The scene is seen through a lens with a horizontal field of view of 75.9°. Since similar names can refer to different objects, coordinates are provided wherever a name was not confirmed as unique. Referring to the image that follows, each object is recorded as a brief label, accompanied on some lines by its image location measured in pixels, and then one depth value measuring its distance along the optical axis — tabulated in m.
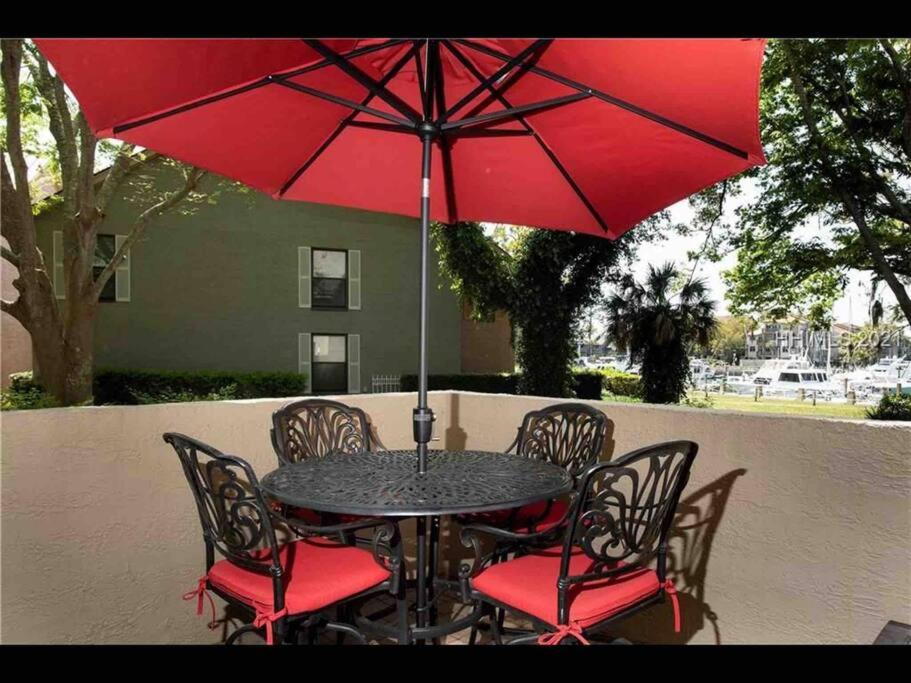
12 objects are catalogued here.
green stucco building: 12.10
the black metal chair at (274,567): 1.83
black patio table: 1.79
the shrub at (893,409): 10.06
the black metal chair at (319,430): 2.77
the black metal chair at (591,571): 1.74
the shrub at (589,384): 14.20
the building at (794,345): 32.34
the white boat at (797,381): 29.84
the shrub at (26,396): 7.93
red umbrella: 1.76
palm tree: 12.35
